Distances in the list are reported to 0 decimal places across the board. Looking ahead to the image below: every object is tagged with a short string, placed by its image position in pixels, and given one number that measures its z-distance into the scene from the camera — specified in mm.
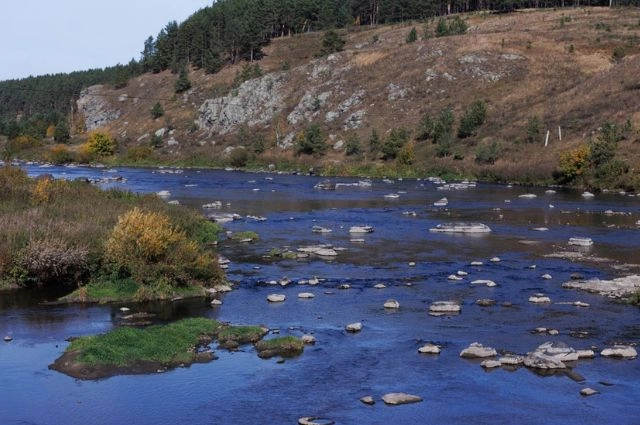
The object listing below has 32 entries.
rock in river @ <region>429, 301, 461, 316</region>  27359
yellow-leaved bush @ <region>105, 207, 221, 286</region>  28969
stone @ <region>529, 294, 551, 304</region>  28766
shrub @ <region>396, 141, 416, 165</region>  88125
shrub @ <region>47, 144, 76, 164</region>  112006
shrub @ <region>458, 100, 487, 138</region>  90819
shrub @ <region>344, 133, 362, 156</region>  94375
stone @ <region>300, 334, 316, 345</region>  23656
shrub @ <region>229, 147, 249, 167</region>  100688
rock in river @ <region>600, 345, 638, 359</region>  22453
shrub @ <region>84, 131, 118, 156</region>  118556
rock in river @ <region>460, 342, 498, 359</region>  22422
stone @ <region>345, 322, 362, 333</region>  25016
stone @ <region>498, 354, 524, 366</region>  21781
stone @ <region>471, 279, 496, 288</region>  31673
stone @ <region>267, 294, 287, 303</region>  28703
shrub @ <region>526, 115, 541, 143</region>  84188
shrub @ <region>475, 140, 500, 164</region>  82438
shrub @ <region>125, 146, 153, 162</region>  112312
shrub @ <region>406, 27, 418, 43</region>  128125
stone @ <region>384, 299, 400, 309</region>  28028
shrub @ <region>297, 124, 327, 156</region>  97562
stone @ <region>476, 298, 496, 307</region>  28438
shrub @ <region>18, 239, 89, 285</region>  29516
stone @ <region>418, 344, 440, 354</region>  22812
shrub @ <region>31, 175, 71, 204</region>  39750
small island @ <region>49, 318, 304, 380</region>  21453
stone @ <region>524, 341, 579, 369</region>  21562
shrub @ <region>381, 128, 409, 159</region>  89938
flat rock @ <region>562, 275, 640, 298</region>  30031
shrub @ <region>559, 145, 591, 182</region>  71812
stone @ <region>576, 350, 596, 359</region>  22375
